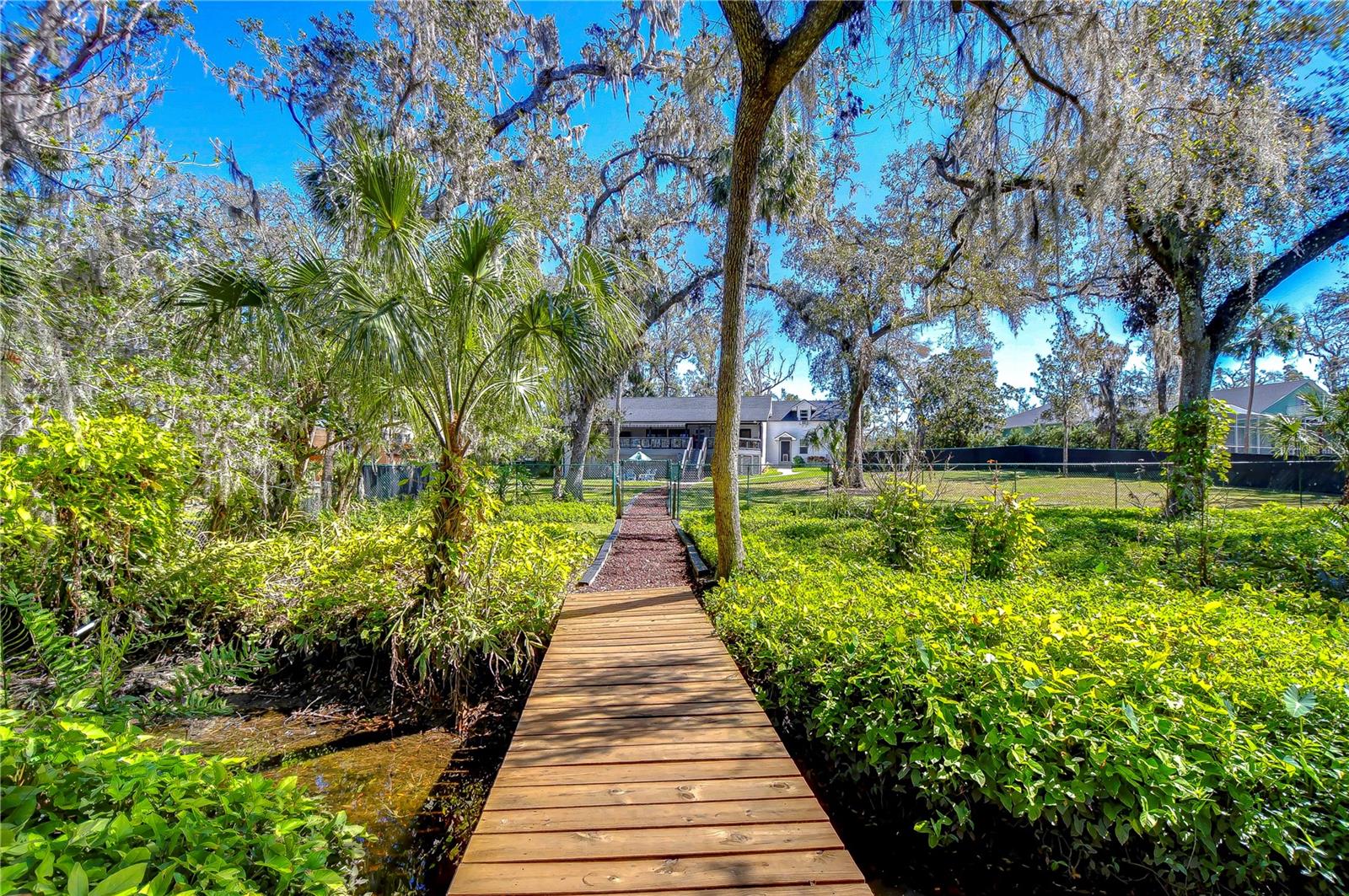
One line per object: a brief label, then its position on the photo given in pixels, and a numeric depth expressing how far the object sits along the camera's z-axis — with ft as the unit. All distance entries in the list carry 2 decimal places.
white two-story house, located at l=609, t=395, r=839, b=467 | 121.39
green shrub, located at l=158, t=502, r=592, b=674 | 14.24
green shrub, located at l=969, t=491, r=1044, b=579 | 18.03
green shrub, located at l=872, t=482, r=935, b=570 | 19.53
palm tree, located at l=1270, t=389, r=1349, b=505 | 23.95
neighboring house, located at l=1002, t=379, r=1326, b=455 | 94.79
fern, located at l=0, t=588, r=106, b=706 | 8.19
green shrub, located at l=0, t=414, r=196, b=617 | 13.26
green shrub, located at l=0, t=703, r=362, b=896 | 4.09
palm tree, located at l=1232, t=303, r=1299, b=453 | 64.95
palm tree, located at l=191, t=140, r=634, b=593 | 12.75
